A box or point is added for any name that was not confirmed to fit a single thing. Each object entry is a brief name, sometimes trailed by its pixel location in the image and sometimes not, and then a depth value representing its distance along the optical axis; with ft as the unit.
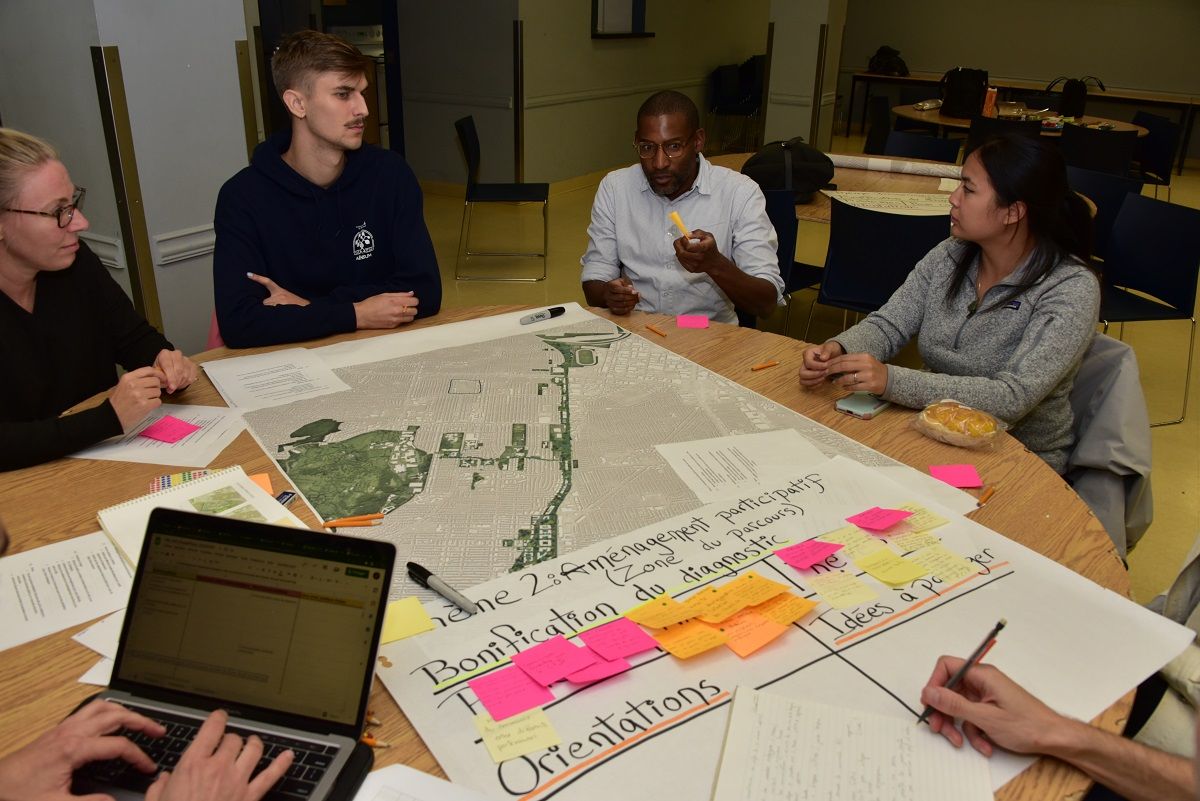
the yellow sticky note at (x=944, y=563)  4.21
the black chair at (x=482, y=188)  16.34
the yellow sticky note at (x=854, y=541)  4.38
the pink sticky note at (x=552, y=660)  3.51
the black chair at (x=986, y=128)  18.13
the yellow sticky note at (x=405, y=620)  3.75
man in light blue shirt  8.37
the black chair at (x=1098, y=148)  17.04
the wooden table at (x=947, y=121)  19.77
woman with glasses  5.29
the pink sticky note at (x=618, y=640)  3.63
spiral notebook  4.43
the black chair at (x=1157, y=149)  19.83
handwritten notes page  3.03
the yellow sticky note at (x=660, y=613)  3.79
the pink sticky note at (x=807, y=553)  4.25
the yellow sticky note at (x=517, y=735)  3.18
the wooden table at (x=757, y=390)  3.30
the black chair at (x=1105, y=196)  13.46
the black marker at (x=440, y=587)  3.91
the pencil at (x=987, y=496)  4.91
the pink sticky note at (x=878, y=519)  4.54
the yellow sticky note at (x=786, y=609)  3.87
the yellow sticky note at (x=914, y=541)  4.42
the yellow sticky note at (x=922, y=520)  4.60
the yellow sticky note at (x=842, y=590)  4.00
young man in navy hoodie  7.12
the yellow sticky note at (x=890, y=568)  4.16
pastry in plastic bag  5.50
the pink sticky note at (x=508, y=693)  3.36
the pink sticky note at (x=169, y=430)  5.42
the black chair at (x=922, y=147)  16.34
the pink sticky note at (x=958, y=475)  5.10
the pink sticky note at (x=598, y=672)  3.48
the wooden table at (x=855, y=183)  12.84
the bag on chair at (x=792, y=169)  13.06
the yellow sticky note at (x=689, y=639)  3.65
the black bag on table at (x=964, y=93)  21.25
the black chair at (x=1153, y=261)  11.18
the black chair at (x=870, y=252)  10.90
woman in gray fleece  6.06
